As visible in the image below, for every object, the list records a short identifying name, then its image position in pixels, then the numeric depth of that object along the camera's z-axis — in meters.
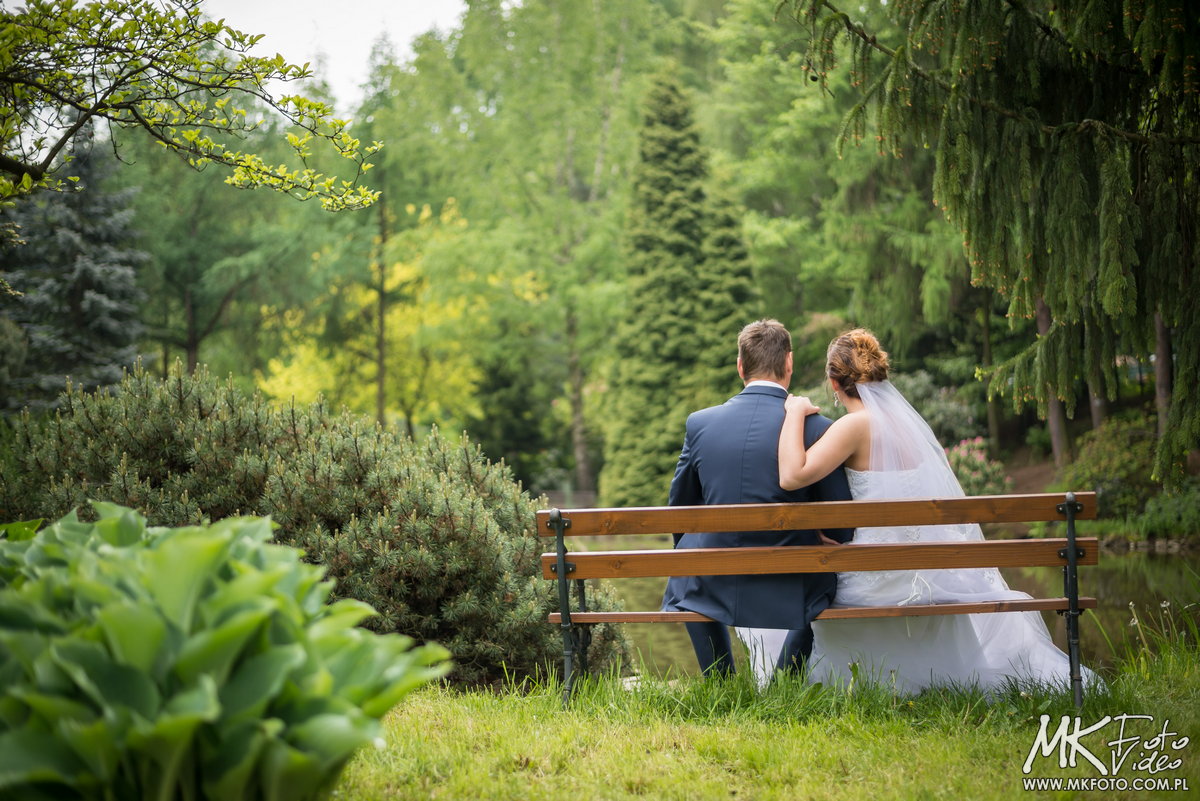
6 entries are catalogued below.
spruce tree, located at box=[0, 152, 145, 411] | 20.56
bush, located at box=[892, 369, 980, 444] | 18.69
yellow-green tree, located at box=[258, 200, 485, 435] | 24.30
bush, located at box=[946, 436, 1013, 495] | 16.84
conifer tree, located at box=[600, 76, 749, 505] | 19.56
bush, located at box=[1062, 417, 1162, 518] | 14.73
